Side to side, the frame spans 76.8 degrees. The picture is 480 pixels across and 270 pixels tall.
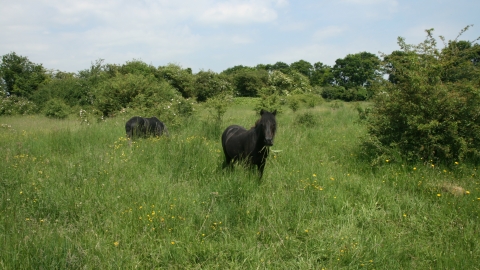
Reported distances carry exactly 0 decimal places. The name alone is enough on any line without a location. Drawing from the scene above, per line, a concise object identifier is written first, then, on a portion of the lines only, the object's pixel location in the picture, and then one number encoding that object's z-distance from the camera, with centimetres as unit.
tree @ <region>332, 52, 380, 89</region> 6272
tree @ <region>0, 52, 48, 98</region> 3064
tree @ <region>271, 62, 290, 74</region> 7812
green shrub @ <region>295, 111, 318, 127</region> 1189
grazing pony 799
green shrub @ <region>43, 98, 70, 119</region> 1665
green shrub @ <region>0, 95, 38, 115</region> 1858
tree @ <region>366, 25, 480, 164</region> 617
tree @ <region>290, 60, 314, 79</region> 7106
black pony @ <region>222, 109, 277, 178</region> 484
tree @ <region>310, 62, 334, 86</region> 6506
